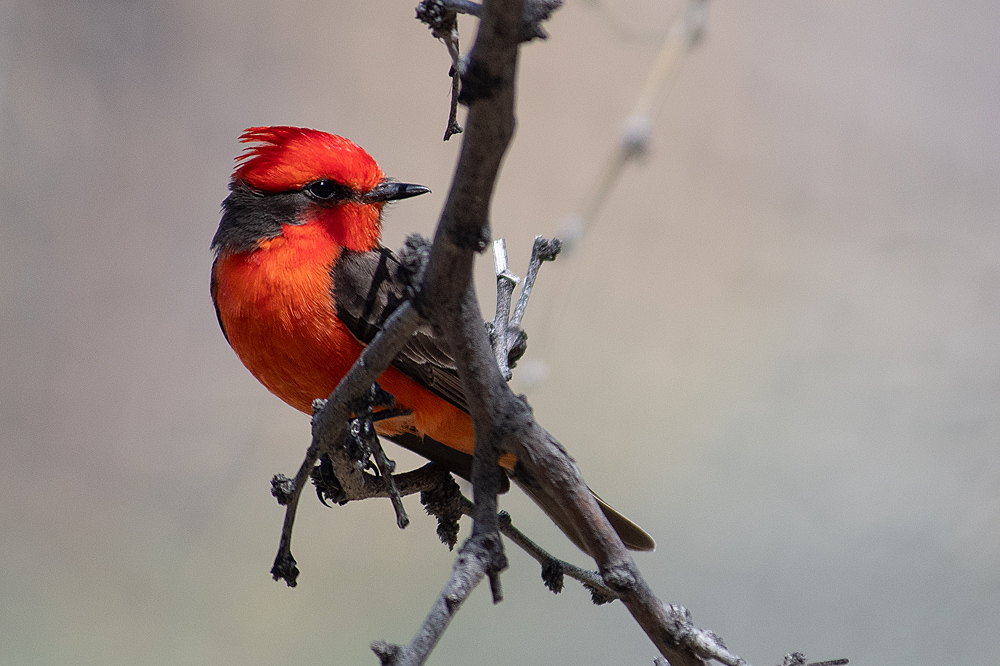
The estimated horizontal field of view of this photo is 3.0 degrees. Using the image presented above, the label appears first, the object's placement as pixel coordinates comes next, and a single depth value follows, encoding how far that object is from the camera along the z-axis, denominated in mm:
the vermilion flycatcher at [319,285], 3974
